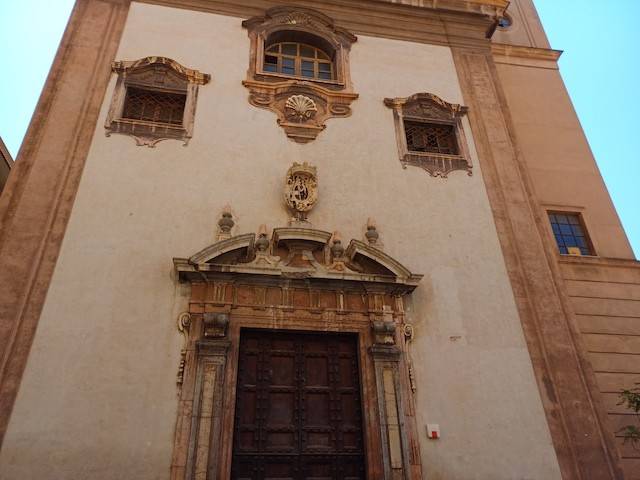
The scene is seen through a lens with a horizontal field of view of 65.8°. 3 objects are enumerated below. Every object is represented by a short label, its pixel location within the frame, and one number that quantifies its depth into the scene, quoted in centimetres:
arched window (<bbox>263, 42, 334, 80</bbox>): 971
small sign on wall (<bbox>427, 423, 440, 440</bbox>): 627
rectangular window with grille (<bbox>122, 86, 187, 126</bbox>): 830
